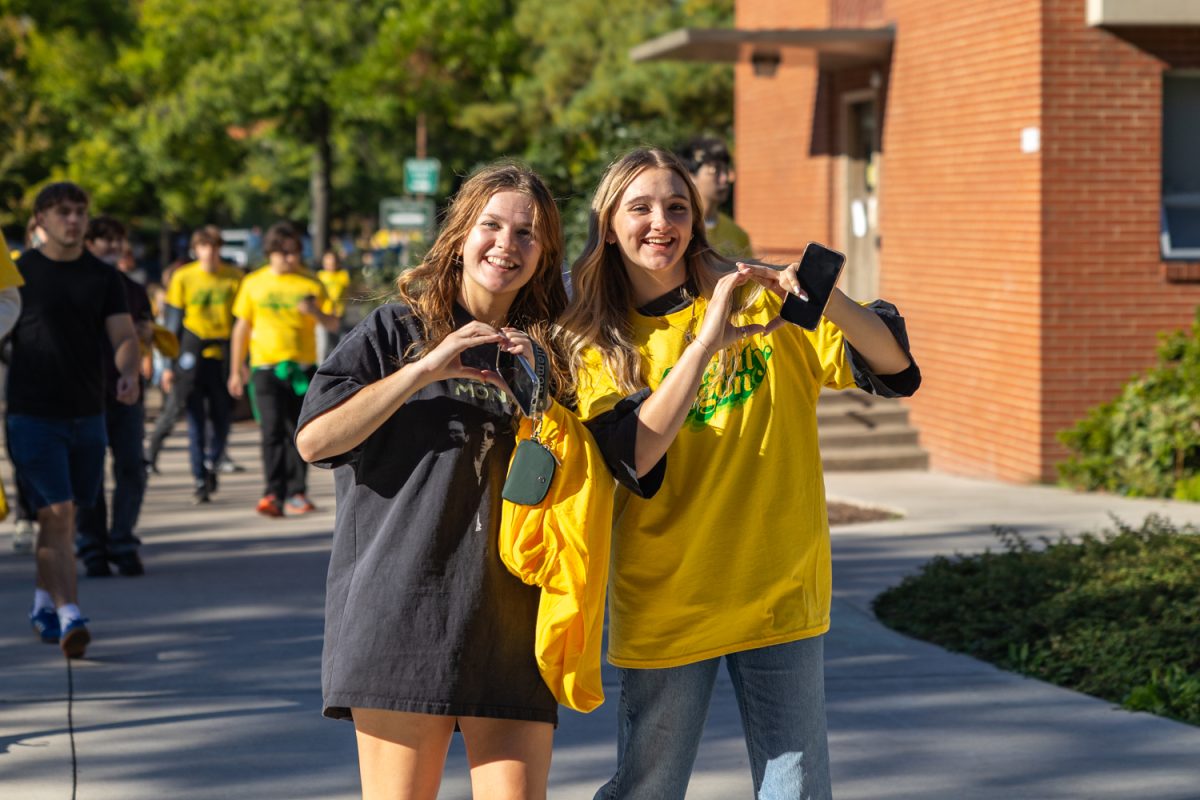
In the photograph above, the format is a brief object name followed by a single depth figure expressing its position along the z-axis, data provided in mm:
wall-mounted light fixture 15008
